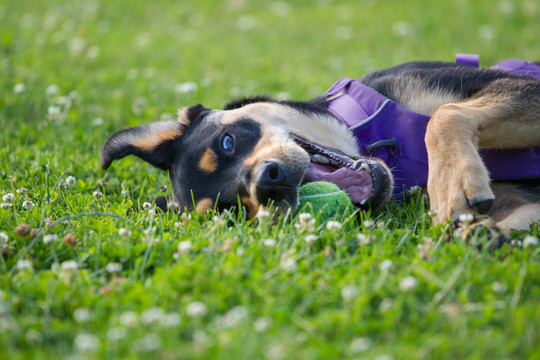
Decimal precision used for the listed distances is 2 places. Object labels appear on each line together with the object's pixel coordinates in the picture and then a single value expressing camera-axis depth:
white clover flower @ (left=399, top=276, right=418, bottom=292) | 1.88
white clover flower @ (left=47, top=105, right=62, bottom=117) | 4.79
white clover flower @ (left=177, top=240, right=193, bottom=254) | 2.29
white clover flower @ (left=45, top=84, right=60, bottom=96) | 5.62
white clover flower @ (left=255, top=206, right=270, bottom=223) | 2.58
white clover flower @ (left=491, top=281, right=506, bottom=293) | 1.94
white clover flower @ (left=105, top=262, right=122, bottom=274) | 2.21
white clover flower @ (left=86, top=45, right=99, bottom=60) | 7.44
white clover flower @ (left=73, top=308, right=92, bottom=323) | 1.82
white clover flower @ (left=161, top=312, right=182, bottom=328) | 1.73
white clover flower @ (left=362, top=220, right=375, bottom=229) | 2.61
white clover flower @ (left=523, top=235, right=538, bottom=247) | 2.26
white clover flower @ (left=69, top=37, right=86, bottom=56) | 7.73
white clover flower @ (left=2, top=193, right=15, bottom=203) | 3.09
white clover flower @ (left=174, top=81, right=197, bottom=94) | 5.68
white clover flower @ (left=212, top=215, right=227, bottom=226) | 2.66
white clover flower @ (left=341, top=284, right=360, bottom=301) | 1.87
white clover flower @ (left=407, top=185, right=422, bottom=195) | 3.21
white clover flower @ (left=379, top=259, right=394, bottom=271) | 2.07
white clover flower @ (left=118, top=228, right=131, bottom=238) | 2.53
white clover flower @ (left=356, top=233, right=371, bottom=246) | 2.40
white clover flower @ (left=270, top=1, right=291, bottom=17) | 10.53
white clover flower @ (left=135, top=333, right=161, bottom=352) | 1.63
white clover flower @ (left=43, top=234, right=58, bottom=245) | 2.43
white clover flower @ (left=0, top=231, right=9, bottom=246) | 2.45
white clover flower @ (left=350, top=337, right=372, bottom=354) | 1.63
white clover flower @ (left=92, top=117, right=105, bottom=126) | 4.97
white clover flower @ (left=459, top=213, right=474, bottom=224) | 2.38
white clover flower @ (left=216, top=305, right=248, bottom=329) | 1.77
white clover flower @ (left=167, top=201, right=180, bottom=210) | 2.93
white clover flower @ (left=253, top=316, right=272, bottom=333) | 1.75
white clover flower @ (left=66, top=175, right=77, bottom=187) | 3.63
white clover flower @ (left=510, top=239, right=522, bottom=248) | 2.34
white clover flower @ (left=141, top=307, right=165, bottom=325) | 1.74
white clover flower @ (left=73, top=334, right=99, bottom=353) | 1.58
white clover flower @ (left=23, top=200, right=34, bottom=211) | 3.04
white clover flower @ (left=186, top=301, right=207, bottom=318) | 1.81
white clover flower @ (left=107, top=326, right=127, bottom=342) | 1.69
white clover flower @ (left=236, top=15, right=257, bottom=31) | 9.59
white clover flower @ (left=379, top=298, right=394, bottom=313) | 1.84
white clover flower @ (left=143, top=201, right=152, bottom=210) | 3.05
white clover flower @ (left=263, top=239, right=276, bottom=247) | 2.34
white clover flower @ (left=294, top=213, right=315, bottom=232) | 2.48
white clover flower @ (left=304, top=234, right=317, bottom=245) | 2.34
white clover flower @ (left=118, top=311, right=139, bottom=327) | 1.76
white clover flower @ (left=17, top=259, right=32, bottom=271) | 2.23
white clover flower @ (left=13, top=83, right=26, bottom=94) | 5.42
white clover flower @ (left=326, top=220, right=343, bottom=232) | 2.44
